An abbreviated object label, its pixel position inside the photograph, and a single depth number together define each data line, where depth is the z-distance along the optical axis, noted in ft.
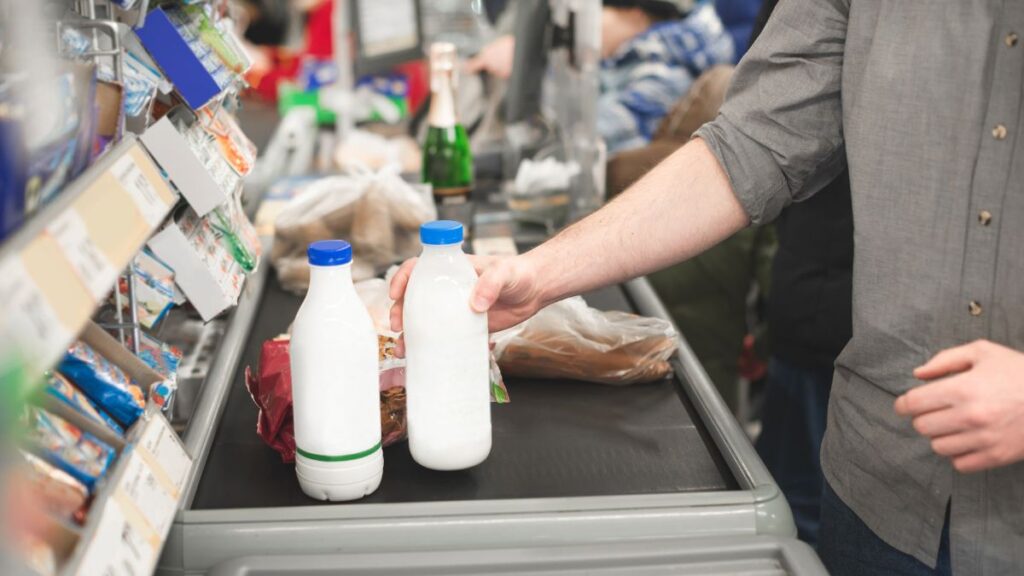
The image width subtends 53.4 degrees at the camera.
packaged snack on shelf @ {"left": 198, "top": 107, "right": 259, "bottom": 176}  4.95
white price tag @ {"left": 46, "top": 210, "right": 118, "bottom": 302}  2.44
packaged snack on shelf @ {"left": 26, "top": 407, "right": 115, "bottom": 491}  2.80
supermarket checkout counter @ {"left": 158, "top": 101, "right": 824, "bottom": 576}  3.77
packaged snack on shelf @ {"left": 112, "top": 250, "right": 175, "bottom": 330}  4.27
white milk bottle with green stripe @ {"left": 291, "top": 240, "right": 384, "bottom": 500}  3.77
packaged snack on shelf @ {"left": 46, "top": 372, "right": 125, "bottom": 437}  3.04
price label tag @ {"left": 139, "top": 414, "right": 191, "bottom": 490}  3.38
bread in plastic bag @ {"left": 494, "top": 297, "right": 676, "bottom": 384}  5.26
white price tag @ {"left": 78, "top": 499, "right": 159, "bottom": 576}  2.68
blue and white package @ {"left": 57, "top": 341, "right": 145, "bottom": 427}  3.27
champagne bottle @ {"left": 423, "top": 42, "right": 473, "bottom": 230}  7.57
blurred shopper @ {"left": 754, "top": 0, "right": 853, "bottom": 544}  7.94
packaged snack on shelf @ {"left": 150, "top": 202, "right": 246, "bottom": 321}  4.31
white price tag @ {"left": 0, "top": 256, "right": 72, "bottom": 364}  2.12
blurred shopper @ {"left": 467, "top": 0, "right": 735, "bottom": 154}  11.98
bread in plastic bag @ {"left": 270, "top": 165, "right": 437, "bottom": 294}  6.88
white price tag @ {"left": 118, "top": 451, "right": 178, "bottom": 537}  3.07
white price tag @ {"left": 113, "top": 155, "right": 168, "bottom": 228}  3.02
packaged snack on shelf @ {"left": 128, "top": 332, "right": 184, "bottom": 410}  3.97
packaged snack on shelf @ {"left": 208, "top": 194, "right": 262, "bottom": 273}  4.94
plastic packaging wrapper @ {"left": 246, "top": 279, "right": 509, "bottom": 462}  4.32
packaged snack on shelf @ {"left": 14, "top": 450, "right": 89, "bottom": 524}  2.63
